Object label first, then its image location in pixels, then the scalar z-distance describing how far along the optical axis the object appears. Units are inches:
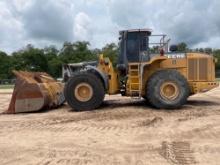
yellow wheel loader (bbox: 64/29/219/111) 207.5
